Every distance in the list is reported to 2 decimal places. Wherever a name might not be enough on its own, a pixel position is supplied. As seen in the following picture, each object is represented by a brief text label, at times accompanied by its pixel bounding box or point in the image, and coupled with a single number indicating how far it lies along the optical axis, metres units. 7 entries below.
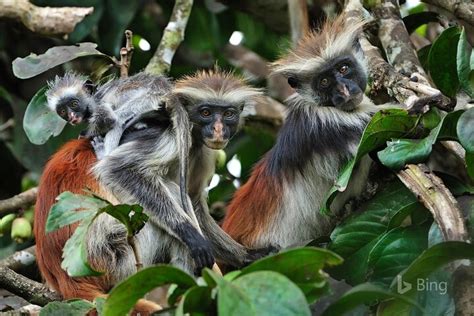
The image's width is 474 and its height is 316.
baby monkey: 10.30
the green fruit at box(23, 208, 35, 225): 11.95
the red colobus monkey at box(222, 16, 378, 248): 10.37
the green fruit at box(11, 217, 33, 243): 11.29
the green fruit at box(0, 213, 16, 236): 11.57
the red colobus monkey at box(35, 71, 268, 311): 9.58
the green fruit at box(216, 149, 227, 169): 11.94
